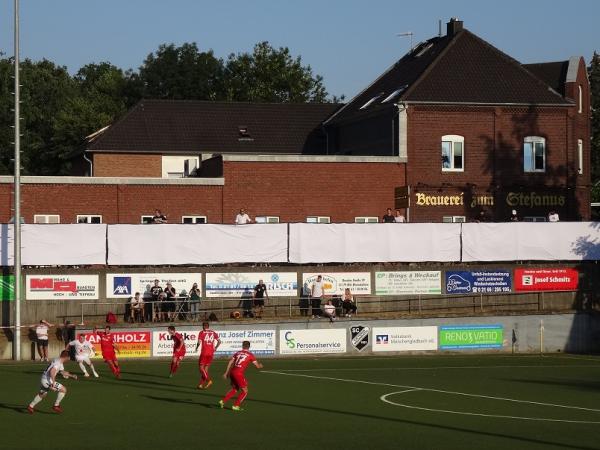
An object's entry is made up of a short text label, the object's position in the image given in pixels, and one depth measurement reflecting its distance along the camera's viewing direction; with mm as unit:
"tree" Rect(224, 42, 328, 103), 105375
